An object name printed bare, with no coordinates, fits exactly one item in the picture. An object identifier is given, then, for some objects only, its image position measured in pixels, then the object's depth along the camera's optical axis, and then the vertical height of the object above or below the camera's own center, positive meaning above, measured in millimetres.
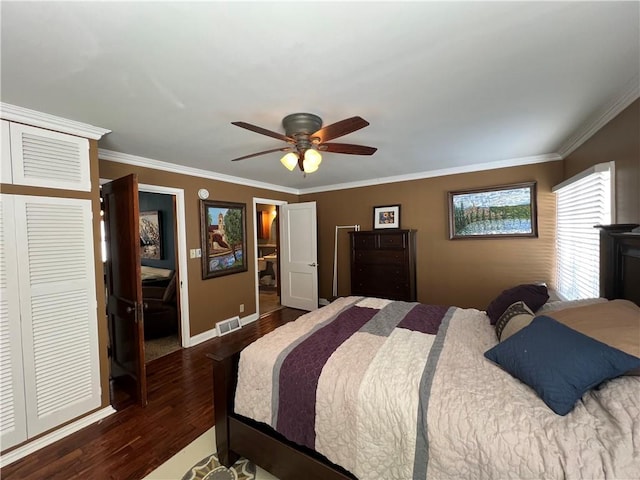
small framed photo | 4270 +249
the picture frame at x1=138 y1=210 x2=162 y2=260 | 4781 +81
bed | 958 -746
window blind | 2131 +14
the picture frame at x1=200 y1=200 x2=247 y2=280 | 3672 -14
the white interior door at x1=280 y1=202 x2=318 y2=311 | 4656 -383
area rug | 1611 -1446
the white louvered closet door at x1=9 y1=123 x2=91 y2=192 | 1804 +598
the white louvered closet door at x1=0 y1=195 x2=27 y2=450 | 1731 -659
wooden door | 2188 -389
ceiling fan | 1874 +703
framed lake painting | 3387 +226
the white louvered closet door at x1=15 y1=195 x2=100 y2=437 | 1830 -496
